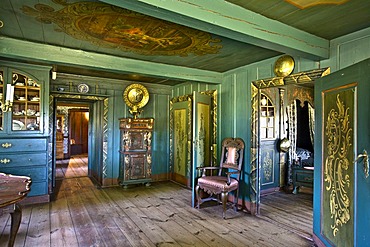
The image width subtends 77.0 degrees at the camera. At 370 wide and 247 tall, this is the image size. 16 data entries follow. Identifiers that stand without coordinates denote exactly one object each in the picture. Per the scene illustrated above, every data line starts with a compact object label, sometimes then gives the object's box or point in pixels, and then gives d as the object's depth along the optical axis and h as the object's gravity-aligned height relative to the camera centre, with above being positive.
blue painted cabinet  3.87 -0.06
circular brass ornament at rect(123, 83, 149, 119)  5.61 +0.63
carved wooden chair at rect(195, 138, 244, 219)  3.62 -0.91
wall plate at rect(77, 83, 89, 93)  5.16 +0.78
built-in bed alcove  3.52 -0.59
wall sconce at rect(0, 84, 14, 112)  2.42 +0.28
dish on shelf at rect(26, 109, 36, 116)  4.13 +0.19
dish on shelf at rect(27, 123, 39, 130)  4.12 -0.06
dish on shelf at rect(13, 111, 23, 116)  4.03 +0.17
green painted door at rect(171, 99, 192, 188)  5.40 -0.43
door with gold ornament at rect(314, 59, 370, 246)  1.99 -0.34
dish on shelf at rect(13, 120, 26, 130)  4.00 -0.04
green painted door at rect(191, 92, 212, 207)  4.06 -0.18
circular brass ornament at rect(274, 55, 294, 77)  3.31 +0.85
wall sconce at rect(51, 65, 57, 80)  4.22 +0.98
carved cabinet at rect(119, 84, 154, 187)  5.33 -0.43
